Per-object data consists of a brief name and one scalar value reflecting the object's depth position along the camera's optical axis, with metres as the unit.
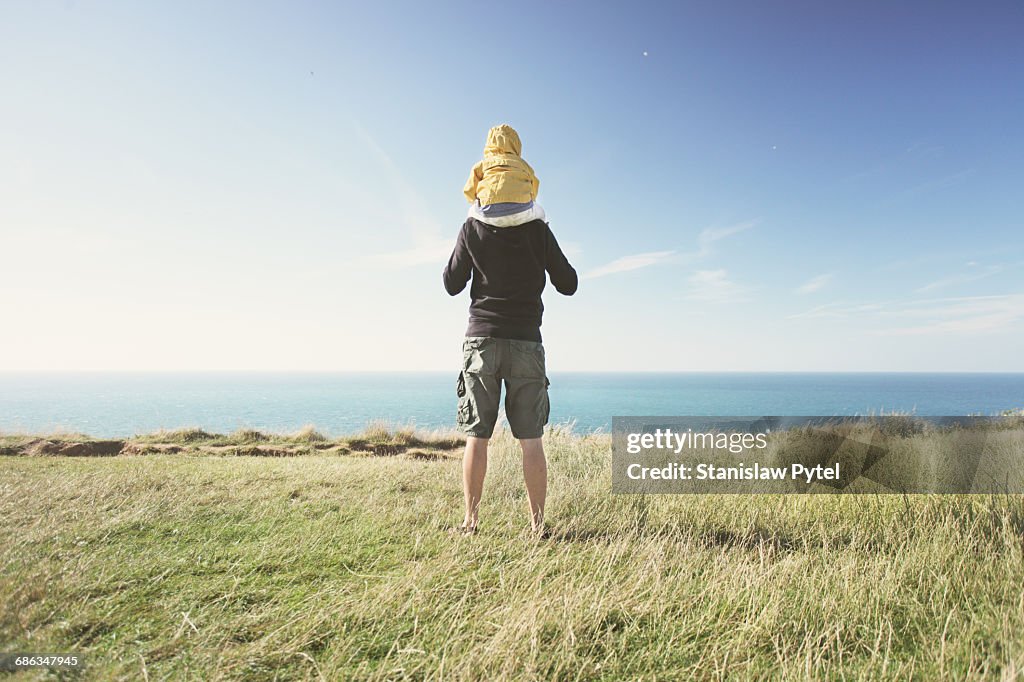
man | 3.06
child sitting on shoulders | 3.08
